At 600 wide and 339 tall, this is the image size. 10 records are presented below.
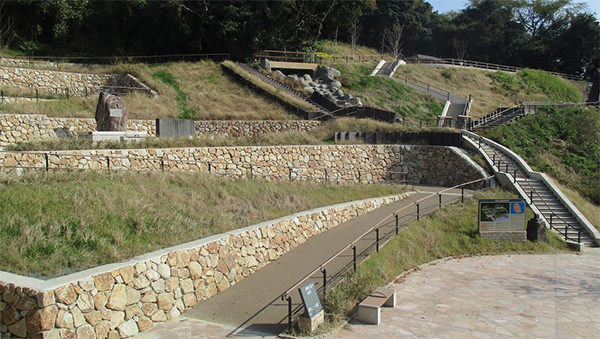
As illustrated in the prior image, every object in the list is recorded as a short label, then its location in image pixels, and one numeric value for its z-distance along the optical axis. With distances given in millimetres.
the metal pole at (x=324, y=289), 10056
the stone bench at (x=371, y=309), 10000
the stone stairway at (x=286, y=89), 31672
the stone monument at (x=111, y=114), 20984
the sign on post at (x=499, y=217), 18561
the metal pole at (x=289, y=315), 9031
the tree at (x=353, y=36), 62556
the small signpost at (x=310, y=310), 9070
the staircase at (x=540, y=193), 20203
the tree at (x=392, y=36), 71812
